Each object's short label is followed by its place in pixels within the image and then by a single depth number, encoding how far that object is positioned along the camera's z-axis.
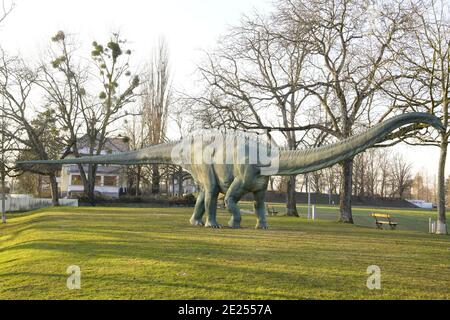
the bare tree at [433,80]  18.08
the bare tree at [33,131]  34.53
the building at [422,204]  90.30
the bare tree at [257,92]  23.62
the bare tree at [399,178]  98.21
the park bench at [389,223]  23.16
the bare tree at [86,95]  39.03
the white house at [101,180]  62.56
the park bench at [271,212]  31.87
